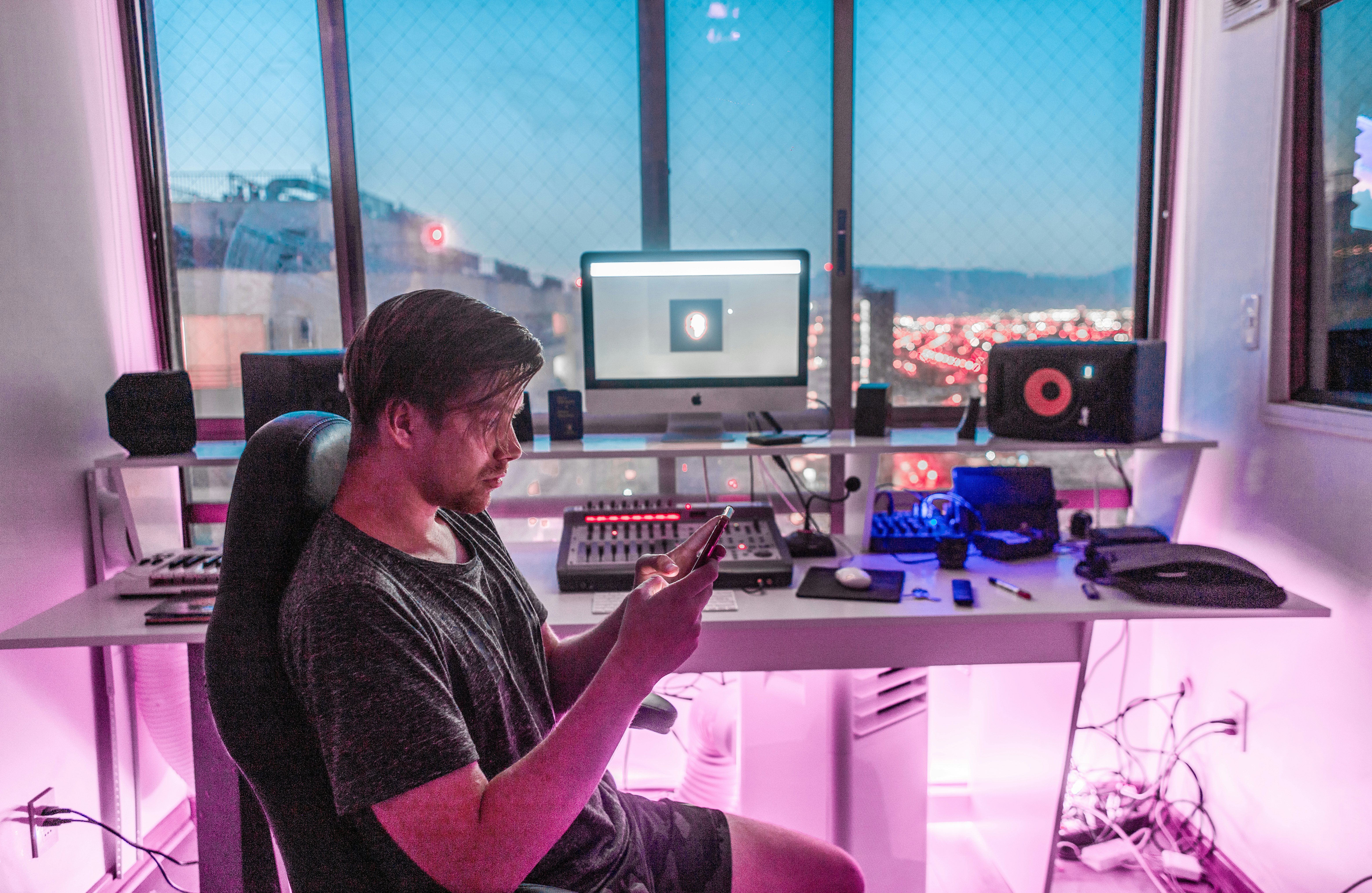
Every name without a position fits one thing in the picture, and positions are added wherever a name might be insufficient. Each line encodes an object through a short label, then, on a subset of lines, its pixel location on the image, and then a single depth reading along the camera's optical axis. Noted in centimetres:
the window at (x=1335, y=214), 170
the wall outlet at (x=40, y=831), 177
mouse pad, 166
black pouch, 162
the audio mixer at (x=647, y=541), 171
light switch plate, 190
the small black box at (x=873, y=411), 205
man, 77
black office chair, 82
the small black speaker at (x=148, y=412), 189
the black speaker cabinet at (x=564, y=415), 204
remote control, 162
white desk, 152
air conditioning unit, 186
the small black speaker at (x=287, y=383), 186
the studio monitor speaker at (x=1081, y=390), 187
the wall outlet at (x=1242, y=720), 197
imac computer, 203
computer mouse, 170
